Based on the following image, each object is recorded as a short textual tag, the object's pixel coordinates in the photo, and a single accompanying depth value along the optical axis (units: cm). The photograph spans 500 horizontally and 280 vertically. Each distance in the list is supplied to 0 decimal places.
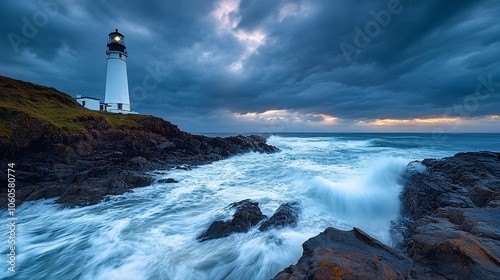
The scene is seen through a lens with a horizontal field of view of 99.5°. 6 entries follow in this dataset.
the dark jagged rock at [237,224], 645
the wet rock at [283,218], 659
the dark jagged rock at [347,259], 272
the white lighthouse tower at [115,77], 3003
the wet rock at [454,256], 257
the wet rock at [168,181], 1218
